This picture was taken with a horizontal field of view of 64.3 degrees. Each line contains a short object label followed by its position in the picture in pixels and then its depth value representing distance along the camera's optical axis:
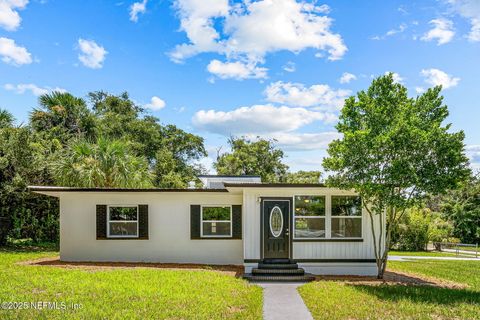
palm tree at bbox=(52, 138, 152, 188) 16.33
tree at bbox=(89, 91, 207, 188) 30.83
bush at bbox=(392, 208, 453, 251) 22.27
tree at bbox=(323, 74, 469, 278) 9.41
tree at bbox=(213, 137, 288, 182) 35.66
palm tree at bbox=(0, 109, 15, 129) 19.02
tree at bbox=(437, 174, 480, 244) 29.80
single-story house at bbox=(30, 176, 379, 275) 13.53
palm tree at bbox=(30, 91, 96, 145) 22.72
